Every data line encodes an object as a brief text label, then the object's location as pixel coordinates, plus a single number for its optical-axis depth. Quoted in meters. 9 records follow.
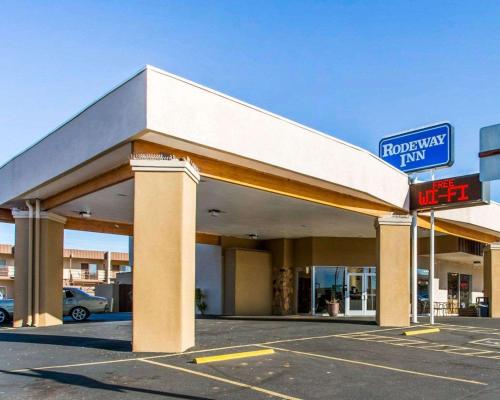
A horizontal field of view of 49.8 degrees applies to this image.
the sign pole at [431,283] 20.47
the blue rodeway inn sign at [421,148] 23.17
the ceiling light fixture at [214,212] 19.91
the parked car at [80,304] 23.62
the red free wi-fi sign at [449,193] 18.33
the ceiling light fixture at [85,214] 20.21
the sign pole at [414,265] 20.30
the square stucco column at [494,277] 27.67
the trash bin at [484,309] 28.22
